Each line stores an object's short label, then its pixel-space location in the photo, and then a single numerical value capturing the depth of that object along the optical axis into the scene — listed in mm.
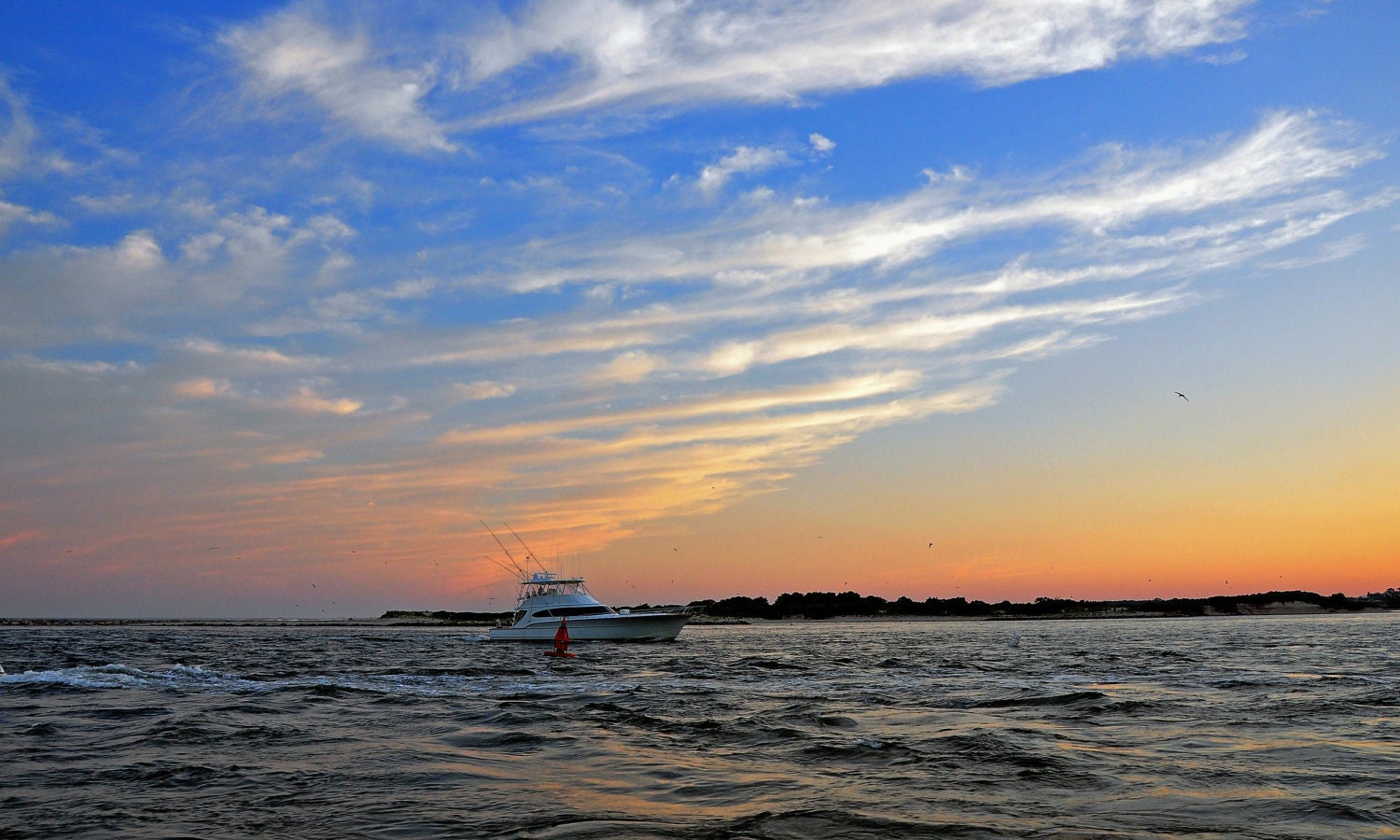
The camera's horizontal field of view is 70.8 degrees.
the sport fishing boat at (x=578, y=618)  53594
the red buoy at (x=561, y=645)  44875
